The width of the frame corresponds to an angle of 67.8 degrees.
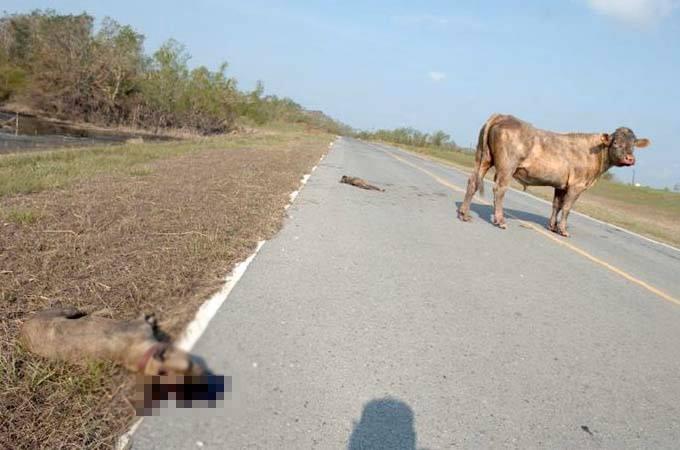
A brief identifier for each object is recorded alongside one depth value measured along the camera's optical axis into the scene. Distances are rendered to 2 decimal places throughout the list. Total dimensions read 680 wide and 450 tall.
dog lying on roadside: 1.61
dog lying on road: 12.78
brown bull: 9.02
